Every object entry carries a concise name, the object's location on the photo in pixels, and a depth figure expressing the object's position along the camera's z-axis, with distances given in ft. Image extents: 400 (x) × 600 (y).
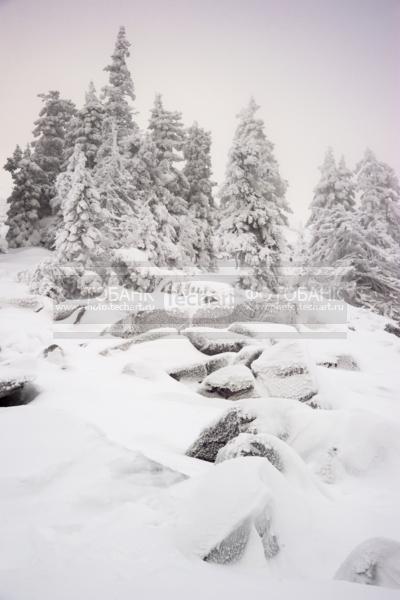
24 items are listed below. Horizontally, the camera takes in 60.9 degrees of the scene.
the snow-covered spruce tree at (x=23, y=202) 80.43
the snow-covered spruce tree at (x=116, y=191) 58.39
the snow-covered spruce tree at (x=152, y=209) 57.93
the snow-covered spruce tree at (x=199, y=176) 79.30
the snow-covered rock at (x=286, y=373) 22.76
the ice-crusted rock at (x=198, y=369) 28.32
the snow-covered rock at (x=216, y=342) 33.37
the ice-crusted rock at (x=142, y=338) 33.45
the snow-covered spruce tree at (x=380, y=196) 73.41
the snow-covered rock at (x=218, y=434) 14.66
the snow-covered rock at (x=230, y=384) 23.82
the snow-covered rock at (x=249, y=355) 28.37
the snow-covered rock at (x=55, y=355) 28.54
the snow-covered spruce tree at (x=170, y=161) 67.05
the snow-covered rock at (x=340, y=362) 33.68
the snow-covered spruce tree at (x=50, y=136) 85.87
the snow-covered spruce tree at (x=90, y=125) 66.03
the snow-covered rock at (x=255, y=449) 11.35
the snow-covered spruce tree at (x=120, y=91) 65.16
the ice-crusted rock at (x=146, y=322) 38.99
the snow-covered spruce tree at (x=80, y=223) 51.13
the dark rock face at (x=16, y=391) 19.18
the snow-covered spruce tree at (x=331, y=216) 66.39
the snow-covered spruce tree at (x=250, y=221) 61.21
